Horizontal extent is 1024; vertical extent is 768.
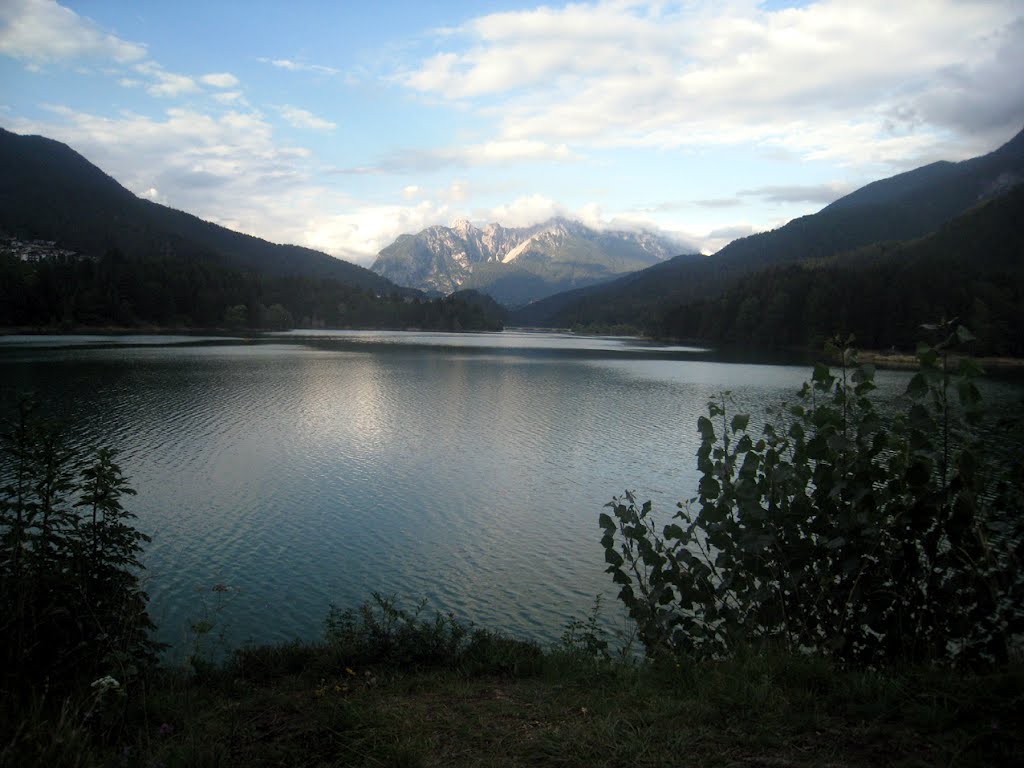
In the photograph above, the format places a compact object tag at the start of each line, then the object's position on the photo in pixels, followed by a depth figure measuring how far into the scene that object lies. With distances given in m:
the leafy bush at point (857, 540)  5.27
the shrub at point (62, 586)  5.63
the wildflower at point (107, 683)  4.39
